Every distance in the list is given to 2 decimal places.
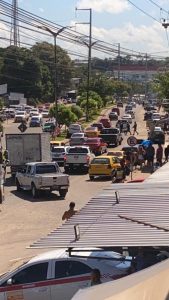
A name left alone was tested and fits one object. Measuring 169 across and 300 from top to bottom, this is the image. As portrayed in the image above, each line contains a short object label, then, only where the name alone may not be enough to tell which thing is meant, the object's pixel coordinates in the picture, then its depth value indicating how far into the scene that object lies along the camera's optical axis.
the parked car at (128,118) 89.31
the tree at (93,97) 105.71
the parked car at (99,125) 70.97
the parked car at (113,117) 101.06
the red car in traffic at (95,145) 52.19
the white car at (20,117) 97.44
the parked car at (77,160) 40.84
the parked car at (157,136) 57.43
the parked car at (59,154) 44.69
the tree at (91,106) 98.31
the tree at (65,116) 76.25
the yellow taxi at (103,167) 37.25
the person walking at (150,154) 40.28
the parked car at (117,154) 41.60
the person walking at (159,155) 40.13
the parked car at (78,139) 54.22
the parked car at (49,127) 73.81
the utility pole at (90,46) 77.62
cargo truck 38.28
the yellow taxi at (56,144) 50.39
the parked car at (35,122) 88.00
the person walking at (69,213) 18.80
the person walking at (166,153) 42.12
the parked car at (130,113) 106.99
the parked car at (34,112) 100.00
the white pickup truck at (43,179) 30.22
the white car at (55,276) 11.56
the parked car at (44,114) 105.67
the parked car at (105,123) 79.31
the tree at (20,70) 131.75
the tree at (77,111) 83.90
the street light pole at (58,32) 48.25
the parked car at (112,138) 59.28
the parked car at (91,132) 61.33
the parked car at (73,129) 67.56
